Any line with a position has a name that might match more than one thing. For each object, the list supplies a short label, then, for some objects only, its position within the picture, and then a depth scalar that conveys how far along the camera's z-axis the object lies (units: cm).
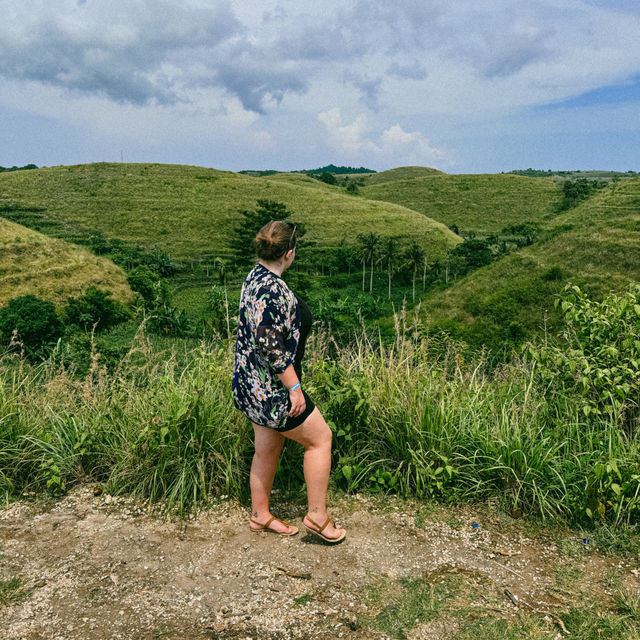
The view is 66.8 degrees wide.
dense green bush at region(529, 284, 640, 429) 301
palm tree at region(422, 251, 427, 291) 5224
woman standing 230
